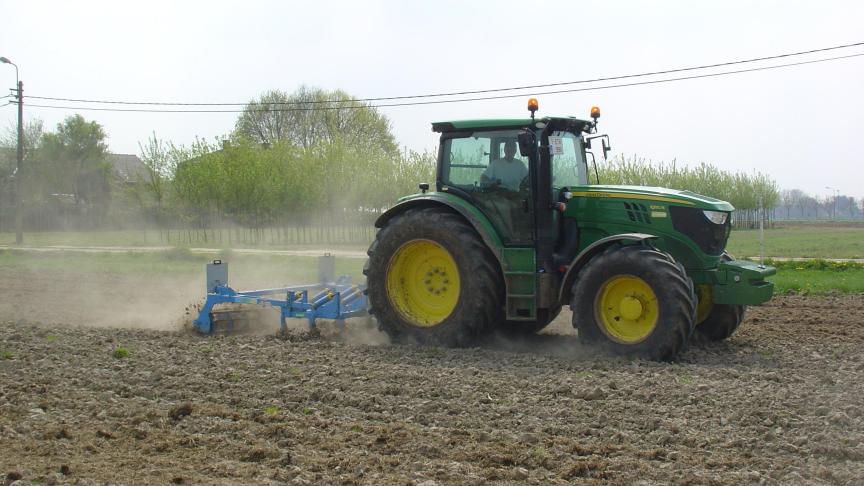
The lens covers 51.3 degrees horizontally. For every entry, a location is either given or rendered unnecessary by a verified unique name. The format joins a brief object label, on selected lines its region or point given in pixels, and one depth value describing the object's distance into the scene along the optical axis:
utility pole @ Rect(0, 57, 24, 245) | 37.09
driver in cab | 9.52
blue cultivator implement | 10.65
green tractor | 8.76
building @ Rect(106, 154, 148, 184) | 64.12
